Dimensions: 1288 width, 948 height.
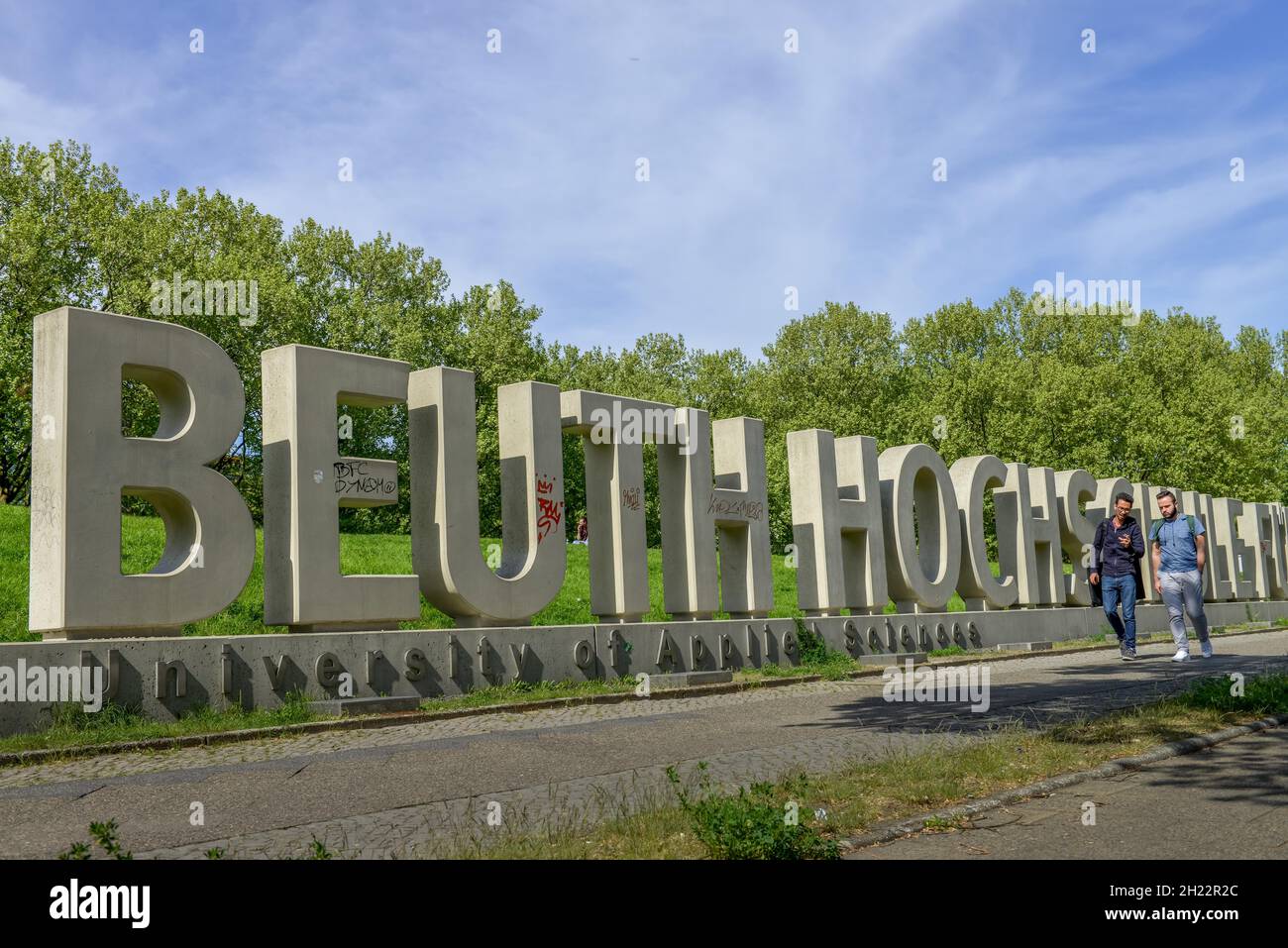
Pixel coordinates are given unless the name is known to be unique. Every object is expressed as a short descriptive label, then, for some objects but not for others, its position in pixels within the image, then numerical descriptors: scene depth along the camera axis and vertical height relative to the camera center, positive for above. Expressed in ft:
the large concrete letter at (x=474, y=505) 46.85 +3.40
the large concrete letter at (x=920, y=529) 70.85 +2.53
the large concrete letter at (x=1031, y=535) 82.84 +2.18
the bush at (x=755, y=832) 16.17 -3.69
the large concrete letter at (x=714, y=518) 57.77 +2.97
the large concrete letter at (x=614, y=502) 53.83 +3.68
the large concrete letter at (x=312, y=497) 42.04 +3.54
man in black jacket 55.16 -0.46
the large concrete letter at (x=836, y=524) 64.49 +2.74
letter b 36.06 +3.95
